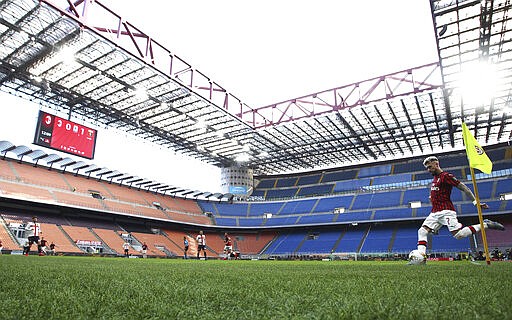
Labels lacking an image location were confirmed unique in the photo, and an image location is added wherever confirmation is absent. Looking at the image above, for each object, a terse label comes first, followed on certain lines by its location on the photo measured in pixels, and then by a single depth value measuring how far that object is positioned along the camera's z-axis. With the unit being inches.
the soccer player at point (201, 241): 800.0
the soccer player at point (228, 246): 776.9
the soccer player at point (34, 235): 605.1
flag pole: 271.1
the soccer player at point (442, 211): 262.6
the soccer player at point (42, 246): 658.2
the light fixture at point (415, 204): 1538.6
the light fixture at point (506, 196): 1370.0
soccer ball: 270.8
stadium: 86.3
